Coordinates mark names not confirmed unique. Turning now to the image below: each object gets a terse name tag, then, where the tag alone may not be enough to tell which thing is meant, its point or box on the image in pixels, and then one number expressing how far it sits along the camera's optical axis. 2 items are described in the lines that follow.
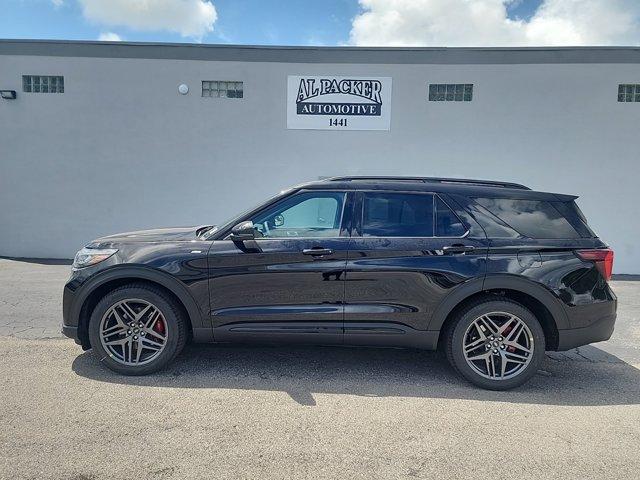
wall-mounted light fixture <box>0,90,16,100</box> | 9.80
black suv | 3.91
